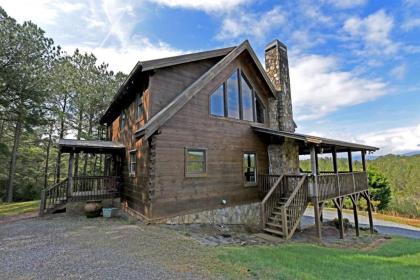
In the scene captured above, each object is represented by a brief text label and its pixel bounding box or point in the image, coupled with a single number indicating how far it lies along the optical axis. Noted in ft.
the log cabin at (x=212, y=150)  27.89
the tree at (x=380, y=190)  74.33
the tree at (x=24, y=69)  44.75
